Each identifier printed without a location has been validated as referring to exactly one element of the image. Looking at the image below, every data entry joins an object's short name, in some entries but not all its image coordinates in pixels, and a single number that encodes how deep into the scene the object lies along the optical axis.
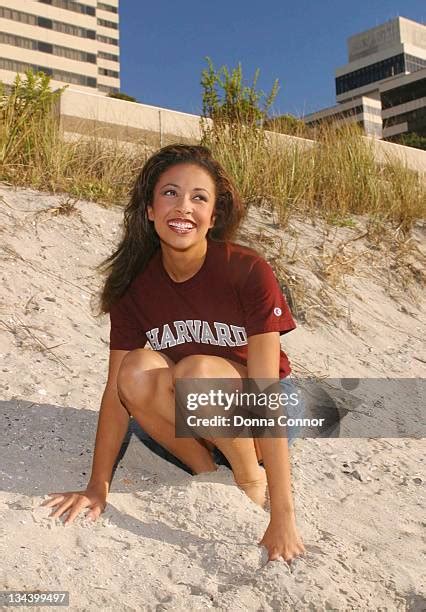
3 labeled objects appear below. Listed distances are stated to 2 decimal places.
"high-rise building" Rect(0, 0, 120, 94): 51.59
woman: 2.27
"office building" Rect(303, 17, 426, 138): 57.75
